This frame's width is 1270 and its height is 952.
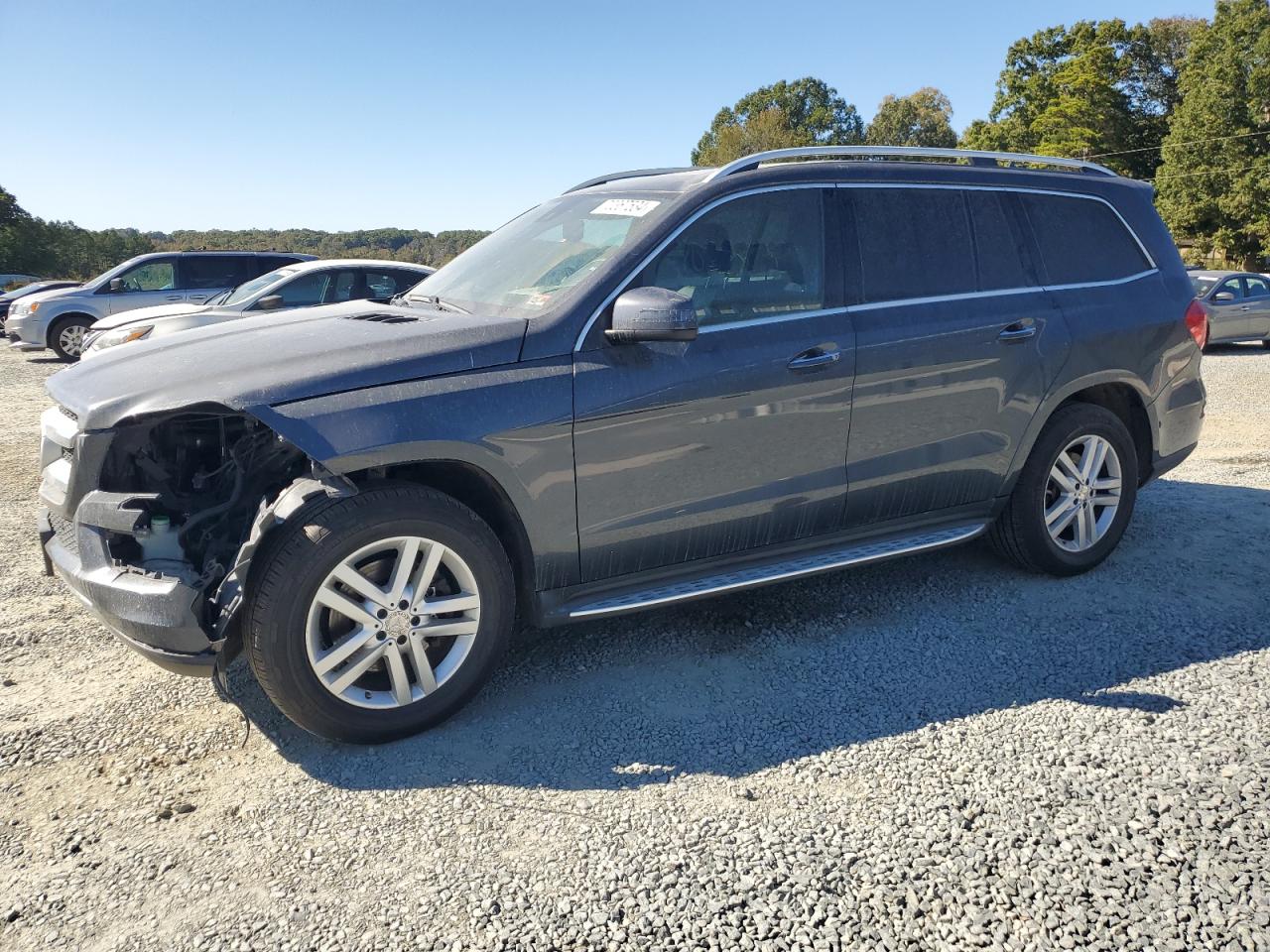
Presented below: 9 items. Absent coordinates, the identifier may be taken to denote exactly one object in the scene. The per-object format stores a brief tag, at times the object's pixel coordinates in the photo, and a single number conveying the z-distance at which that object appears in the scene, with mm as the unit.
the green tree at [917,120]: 84062
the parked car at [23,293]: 22469
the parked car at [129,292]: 14805
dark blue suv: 3109
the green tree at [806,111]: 89938
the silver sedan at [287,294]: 10133
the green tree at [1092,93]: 50750
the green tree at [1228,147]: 38156
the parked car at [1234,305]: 15375
